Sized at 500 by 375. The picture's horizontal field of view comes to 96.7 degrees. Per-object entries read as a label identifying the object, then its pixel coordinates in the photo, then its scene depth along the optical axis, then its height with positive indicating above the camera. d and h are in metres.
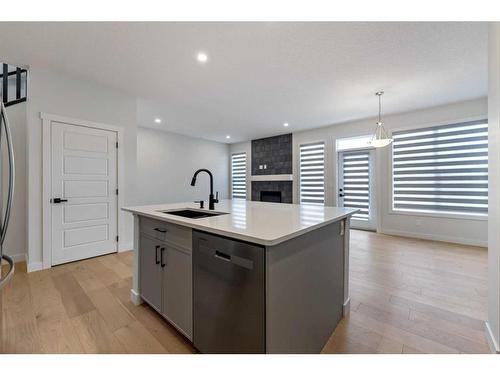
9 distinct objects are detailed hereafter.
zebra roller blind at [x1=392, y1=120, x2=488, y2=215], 3.83 +0.33
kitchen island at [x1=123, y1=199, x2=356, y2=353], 1.08 -0.55
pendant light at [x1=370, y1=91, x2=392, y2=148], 3.44 +1.05
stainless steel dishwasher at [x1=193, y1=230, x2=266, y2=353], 1.07 -0.59
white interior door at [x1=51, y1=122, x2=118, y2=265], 2.93 -0.09
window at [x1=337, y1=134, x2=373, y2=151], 5.09 +1.05
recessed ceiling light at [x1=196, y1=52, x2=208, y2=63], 2.48 +1.47
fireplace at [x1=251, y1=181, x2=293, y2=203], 6.43 -0.15
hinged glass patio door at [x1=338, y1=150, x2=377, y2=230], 5.07 +0.03
